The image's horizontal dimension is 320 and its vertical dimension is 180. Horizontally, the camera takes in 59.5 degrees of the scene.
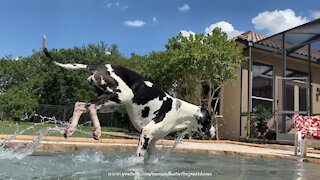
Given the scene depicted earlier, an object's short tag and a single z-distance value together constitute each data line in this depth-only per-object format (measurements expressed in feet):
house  35.29
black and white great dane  11.10
